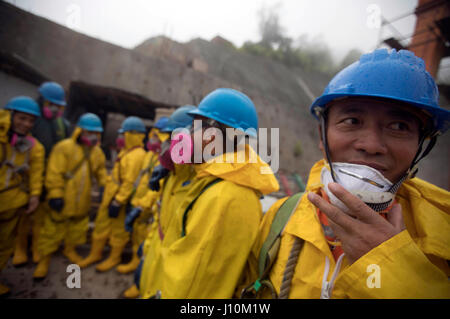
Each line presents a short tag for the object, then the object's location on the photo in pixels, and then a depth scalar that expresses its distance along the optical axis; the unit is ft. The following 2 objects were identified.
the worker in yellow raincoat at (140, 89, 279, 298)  3.75
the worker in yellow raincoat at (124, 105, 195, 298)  5.72
